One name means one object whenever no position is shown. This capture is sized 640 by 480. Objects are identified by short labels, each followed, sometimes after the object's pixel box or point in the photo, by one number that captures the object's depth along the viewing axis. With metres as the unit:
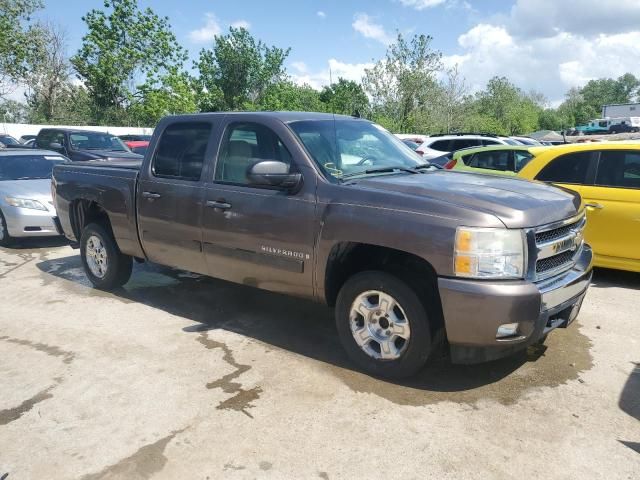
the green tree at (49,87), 40.66
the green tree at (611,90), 101.81
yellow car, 5.88
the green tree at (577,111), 81.07
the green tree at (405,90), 32.28
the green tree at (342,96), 38.00
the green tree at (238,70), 52.69
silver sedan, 8.47
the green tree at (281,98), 47.16
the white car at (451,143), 15.32
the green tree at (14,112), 52.51
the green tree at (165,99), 37.19
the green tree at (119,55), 37.31
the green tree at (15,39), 35.22
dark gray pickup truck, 3.38
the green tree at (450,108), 35.19
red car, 18.21
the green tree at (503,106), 55.53
